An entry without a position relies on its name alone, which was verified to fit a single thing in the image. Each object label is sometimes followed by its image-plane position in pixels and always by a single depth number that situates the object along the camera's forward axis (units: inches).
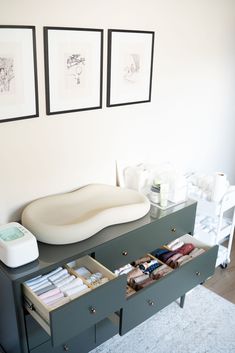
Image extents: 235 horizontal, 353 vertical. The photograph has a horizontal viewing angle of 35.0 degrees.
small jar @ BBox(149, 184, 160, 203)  84.0
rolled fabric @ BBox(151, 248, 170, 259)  88.1
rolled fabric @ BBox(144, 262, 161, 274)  81.5
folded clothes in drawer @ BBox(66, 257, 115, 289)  64.9
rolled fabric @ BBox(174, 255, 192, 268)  83.5
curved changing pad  66.6
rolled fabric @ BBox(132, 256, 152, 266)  83.9
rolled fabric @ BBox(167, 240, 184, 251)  89.7
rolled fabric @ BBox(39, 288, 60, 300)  60.1
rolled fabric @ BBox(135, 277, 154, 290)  76.5
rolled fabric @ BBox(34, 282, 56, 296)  60.7
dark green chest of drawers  59.3
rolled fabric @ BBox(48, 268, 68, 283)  64.6
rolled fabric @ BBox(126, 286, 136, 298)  74.9
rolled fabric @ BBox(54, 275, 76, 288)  63.2
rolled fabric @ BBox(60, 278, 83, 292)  62.4
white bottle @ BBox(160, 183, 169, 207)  82.4
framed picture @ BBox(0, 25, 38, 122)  62.8
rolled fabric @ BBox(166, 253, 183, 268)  84.7
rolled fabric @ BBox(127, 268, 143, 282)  78.8
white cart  96.2
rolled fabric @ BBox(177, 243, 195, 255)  87.9
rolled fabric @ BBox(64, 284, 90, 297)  61.5
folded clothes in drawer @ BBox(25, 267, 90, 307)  60.2
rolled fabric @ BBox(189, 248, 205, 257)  85.9
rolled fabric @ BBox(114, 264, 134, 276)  80.7
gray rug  80.4
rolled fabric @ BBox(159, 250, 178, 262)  86.2
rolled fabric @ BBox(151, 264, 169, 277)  80.7
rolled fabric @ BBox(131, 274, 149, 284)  77.9
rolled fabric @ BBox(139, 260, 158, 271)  82.1
